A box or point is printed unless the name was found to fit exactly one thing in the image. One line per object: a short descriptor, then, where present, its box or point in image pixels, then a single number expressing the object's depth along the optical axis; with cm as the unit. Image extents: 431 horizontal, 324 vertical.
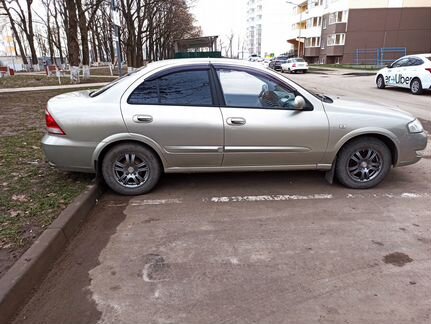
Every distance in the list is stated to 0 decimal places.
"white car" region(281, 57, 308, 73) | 3581
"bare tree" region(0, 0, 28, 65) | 3816
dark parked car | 4134
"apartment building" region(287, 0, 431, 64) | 4172
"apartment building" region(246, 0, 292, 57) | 9125
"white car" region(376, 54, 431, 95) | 1452
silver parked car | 429
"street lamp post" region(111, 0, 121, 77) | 1134
